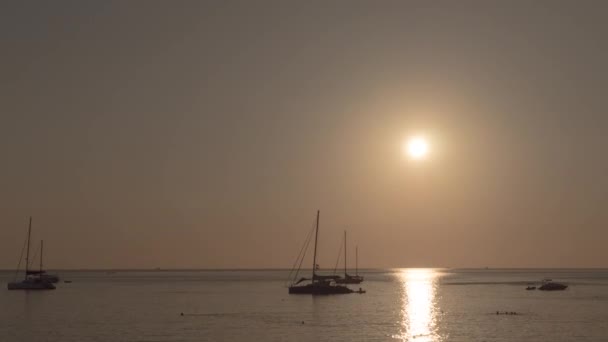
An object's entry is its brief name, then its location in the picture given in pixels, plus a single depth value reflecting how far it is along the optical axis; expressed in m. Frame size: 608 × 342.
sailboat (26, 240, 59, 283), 170.79
